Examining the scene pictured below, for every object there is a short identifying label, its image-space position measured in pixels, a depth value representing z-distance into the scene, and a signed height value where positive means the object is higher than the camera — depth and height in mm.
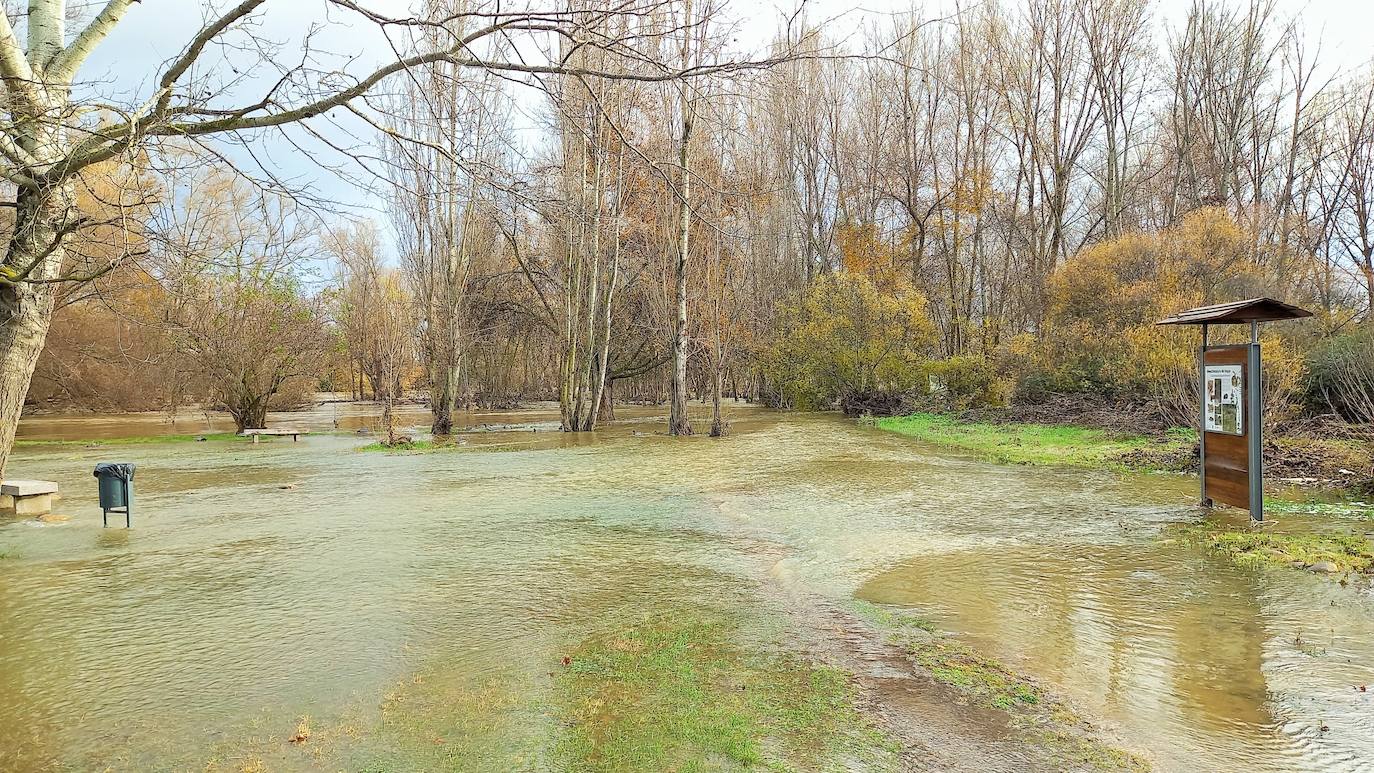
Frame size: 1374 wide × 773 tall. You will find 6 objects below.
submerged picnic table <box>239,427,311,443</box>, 19544 -1092
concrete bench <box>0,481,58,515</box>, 8859 -1179
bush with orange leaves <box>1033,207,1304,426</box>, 15984 +1872
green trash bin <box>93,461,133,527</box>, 8039 -962
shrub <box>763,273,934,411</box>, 24828 +1429
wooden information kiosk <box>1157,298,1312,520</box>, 7367 -323
